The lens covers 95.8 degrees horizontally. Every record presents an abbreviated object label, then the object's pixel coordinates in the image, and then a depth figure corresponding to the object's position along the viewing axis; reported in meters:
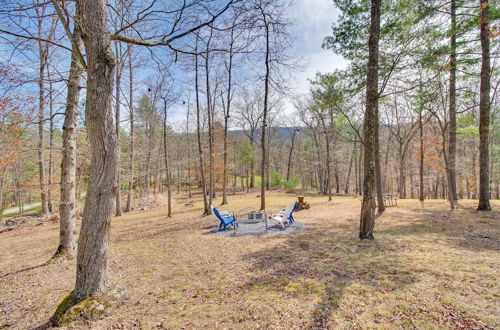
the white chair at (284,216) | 7.55
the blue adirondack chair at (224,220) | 7.74
